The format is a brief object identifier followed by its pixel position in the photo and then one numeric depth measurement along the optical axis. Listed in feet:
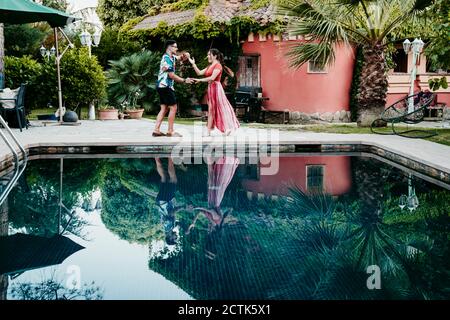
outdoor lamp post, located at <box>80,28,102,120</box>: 53.72
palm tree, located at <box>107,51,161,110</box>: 61.36
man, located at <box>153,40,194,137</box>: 35.94
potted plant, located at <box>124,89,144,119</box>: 59.52
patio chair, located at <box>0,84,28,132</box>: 41.70
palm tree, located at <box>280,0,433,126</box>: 42.96
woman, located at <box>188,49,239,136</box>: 37.83
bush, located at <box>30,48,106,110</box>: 51.24
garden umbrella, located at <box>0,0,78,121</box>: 36.58
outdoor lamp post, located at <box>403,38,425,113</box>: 55.77
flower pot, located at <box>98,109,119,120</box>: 56.75
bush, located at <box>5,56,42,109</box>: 51.42
